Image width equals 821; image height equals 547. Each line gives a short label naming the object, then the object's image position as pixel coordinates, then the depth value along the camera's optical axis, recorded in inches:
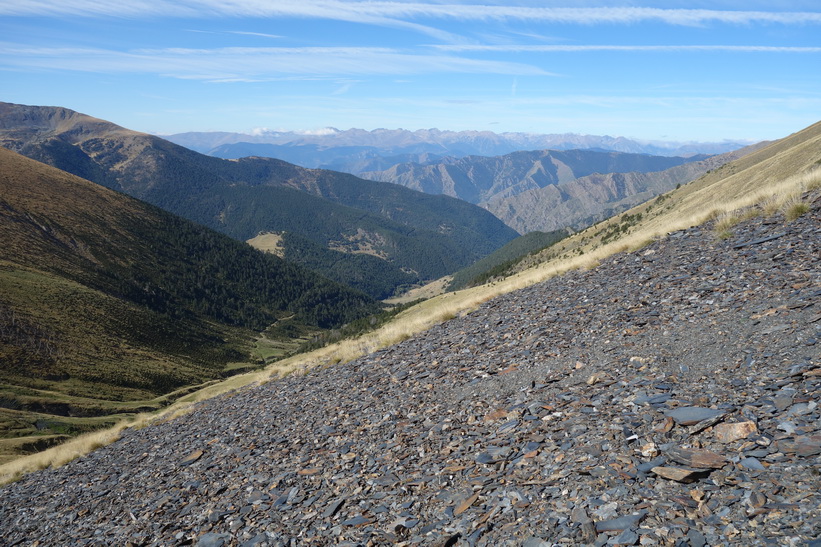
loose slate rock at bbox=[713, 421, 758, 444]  256.8
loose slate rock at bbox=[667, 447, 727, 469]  241.4
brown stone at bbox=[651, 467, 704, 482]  236.1
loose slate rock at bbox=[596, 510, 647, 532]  217.3
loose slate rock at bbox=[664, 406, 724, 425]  285.0
